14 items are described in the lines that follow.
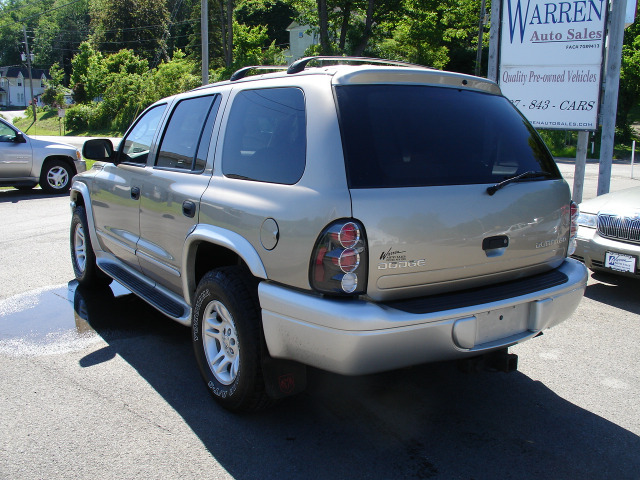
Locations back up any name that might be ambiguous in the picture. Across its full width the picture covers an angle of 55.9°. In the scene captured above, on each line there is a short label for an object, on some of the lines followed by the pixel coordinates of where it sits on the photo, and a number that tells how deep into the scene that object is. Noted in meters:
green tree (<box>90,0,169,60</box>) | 71.69
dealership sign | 8.30
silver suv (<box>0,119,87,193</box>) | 12.26
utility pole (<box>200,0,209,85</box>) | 20.19
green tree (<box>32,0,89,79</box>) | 99.06
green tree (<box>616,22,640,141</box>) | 35.62
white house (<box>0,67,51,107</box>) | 108.26
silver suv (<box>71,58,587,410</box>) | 2.81
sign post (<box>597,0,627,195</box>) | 8.15
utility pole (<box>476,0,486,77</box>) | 35.66
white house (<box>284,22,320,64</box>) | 67.69
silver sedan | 5.51
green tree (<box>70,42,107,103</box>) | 56.78
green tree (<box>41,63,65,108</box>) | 68.36
